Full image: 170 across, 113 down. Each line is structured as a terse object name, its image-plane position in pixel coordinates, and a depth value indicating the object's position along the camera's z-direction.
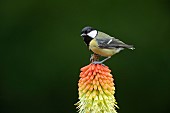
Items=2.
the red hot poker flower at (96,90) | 6.67
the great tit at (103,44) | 7.54
